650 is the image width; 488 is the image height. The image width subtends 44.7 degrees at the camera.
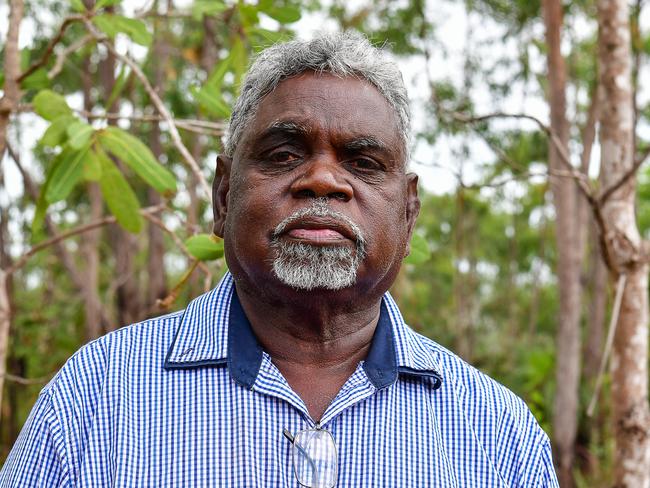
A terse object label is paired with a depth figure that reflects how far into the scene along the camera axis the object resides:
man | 1.46
